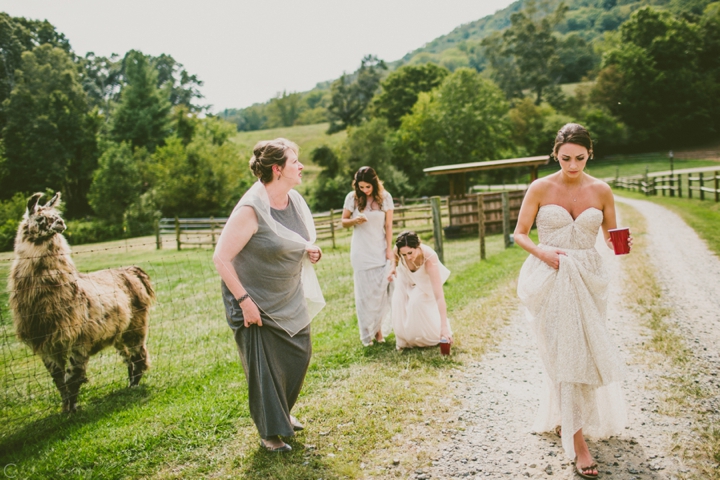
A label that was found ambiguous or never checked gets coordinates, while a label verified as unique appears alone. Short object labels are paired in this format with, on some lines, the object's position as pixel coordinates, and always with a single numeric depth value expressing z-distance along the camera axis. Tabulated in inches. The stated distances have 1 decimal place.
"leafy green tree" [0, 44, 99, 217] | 1603.1
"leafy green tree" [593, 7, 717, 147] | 2187.5
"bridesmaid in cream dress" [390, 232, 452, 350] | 218.1
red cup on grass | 212.1
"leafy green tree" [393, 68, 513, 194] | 1755.7
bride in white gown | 124.9
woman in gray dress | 132.4
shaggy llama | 186.9
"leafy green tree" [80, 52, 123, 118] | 2851.9
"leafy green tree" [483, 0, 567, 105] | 2908.5
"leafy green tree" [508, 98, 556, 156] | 2229.3
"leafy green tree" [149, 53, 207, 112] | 3221.0
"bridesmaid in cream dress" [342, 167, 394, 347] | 240.2
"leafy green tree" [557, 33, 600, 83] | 3243.1
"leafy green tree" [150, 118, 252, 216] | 1581.0
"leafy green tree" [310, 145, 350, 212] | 1691.7
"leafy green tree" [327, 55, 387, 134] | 2865.2
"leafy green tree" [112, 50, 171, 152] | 2034.9
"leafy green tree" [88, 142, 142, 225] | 1582.2
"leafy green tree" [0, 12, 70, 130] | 1679.5
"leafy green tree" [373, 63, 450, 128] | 2358.5
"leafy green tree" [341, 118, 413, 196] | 1696.6
